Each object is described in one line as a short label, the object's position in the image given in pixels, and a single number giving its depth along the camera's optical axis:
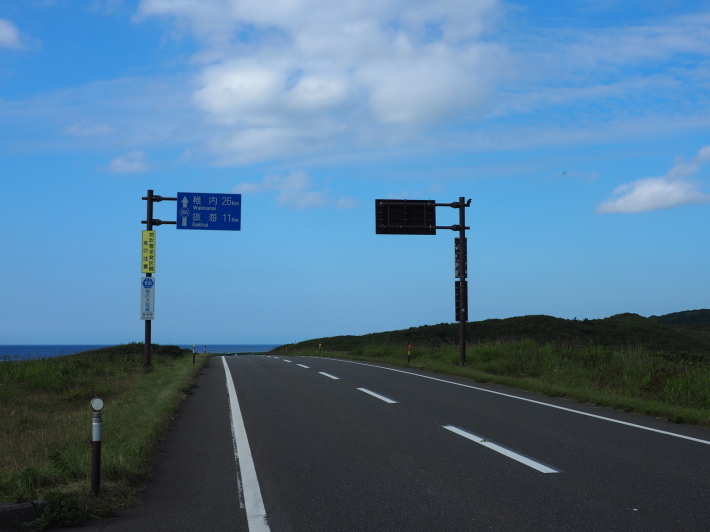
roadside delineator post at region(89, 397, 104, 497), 5.95
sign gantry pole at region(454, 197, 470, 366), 23.45
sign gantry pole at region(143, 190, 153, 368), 23.29
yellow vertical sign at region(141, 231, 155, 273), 23.06
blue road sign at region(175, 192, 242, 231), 24.55
